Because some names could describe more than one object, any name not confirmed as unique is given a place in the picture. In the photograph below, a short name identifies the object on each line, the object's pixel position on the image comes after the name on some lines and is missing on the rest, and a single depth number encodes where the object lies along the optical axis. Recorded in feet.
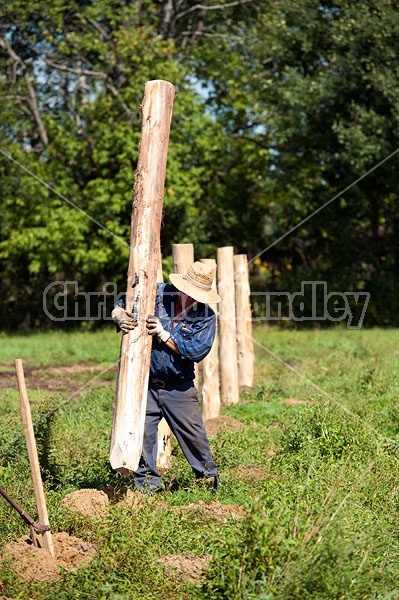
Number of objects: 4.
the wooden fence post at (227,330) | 80.53
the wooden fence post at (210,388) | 73.00
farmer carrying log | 48.55
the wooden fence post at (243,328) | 89.86
